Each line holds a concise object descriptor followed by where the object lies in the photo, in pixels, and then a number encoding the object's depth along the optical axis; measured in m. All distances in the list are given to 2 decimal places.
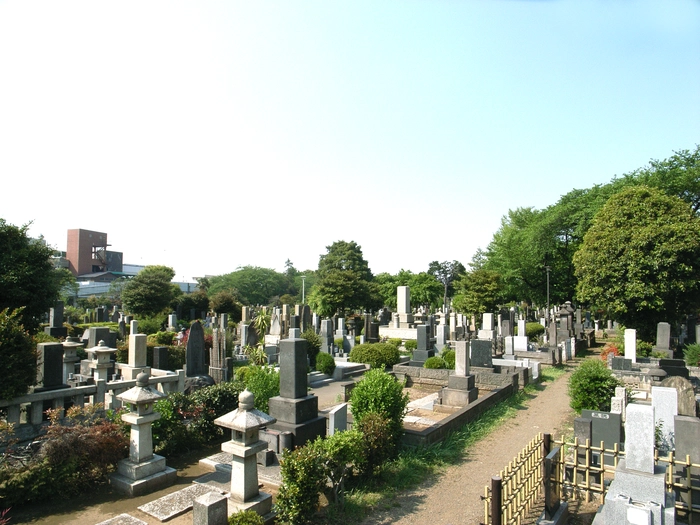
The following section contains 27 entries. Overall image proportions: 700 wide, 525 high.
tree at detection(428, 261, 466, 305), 74.19
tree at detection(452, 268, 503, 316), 37.72
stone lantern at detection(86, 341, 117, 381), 10.99
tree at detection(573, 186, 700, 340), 19.22
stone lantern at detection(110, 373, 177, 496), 6.78
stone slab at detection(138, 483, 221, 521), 6.02
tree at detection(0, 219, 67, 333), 16.80
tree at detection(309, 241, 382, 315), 39.41
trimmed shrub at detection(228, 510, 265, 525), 5.09
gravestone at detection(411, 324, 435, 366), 17.40
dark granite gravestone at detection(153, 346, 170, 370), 13.91
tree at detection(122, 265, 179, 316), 36.03
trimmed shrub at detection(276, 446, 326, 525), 5.67
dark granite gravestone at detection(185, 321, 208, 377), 13.54
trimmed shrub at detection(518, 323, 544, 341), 28.27
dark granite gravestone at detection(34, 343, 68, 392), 8.65
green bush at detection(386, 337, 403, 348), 24.65
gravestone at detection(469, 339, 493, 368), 15.34
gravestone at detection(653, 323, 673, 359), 17.19
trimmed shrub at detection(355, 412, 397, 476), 7.26
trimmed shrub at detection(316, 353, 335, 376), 16.78
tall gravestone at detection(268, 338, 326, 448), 7.84
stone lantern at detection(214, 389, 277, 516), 5.69
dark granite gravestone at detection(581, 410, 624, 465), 7.21
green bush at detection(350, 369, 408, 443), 8.30
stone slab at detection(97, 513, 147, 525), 5.74
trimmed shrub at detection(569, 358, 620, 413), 9.50
